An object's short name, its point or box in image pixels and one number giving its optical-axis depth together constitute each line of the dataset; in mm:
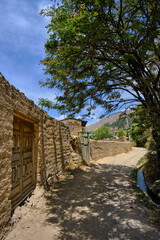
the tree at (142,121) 4229
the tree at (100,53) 3535
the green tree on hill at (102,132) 33356
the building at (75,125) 22653
